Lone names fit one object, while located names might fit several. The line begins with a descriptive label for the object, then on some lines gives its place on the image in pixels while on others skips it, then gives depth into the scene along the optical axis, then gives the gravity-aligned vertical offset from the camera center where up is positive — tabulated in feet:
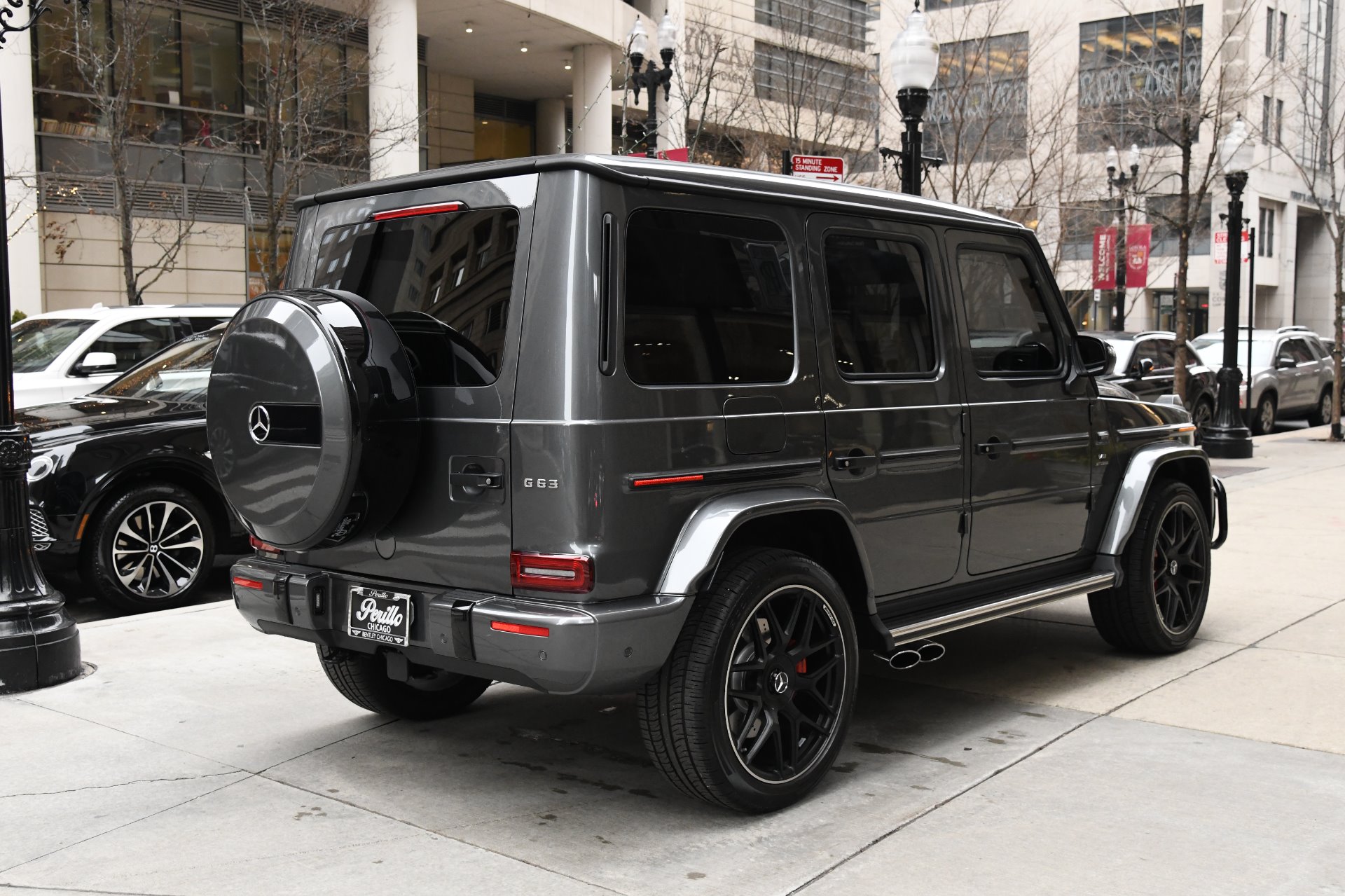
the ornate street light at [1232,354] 54.65 +0.93
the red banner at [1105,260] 98.48 +9.04
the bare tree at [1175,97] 55.77 +15.93
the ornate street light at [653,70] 50.96 +13.04
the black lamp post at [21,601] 19.69 -3.43
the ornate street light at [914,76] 34.73 +8.16
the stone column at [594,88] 96.43 +21.83
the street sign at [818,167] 34.91 +5.75
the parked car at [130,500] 25.08 -2.40
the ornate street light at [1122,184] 87.08 +13.04
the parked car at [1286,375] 70.13 +0.01
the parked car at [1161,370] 51.67 +0.24
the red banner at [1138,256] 98.58 +9.45
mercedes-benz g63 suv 13.23 -0.75
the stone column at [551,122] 116.88 +23.39
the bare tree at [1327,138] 62.75 +12.41
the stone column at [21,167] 68.13 +11.45
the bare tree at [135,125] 61.87 +14.19
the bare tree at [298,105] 59.82 +14.66
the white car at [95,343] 33.30 +1.01
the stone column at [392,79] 77.71 +18.56
